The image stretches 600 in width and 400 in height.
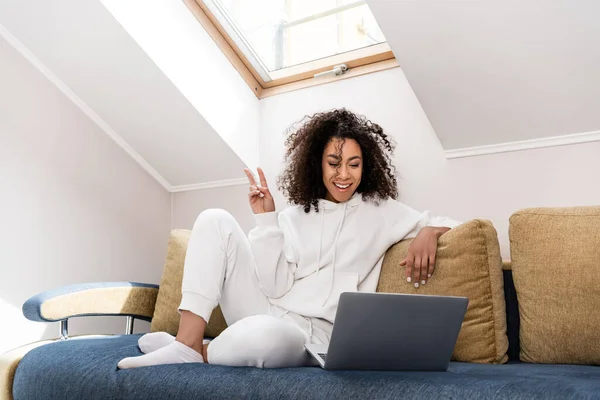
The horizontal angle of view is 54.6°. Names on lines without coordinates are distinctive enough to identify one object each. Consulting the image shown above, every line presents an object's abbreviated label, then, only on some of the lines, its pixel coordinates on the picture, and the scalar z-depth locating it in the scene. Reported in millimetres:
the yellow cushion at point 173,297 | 2123
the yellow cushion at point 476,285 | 1548
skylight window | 2514
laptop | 1058
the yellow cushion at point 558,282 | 1423
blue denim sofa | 922
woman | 1508
